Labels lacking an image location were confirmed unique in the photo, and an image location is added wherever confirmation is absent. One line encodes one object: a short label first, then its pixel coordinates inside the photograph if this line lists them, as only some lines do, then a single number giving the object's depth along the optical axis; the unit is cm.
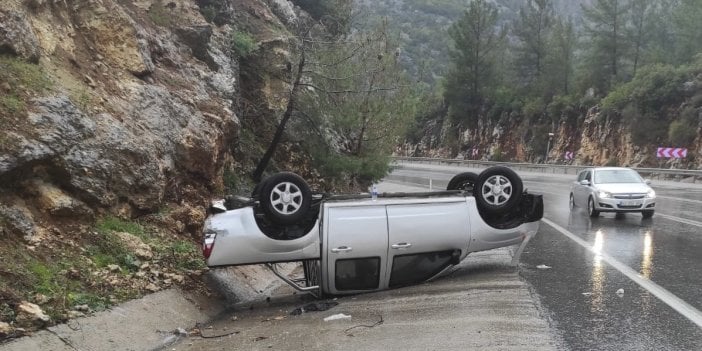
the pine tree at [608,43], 6294
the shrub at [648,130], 4922
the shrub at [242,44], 1728
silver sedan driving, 1590
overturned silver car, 797
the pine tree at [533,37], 7456
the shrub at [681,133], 4505
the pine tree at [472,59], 7319
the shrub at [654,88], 4891
